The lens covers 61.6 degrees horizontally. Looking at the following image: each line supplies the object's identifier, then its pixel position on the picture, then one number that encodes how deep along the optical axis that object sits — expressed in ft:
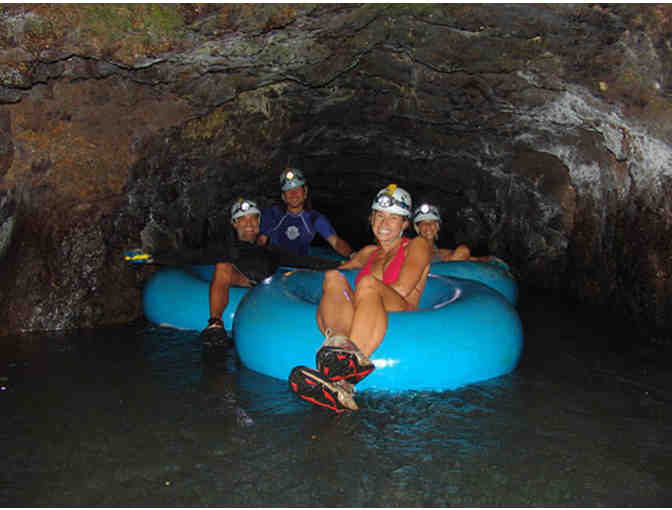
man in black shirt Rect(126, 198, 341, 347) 17.15
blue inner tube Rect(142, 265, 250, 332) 17.17
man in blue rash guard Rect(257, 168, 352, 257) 22.80
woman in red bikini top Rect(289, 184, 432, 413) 10.48
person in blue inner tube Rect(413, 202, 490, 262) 21.13
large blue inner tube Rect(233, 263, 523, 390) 11.98
